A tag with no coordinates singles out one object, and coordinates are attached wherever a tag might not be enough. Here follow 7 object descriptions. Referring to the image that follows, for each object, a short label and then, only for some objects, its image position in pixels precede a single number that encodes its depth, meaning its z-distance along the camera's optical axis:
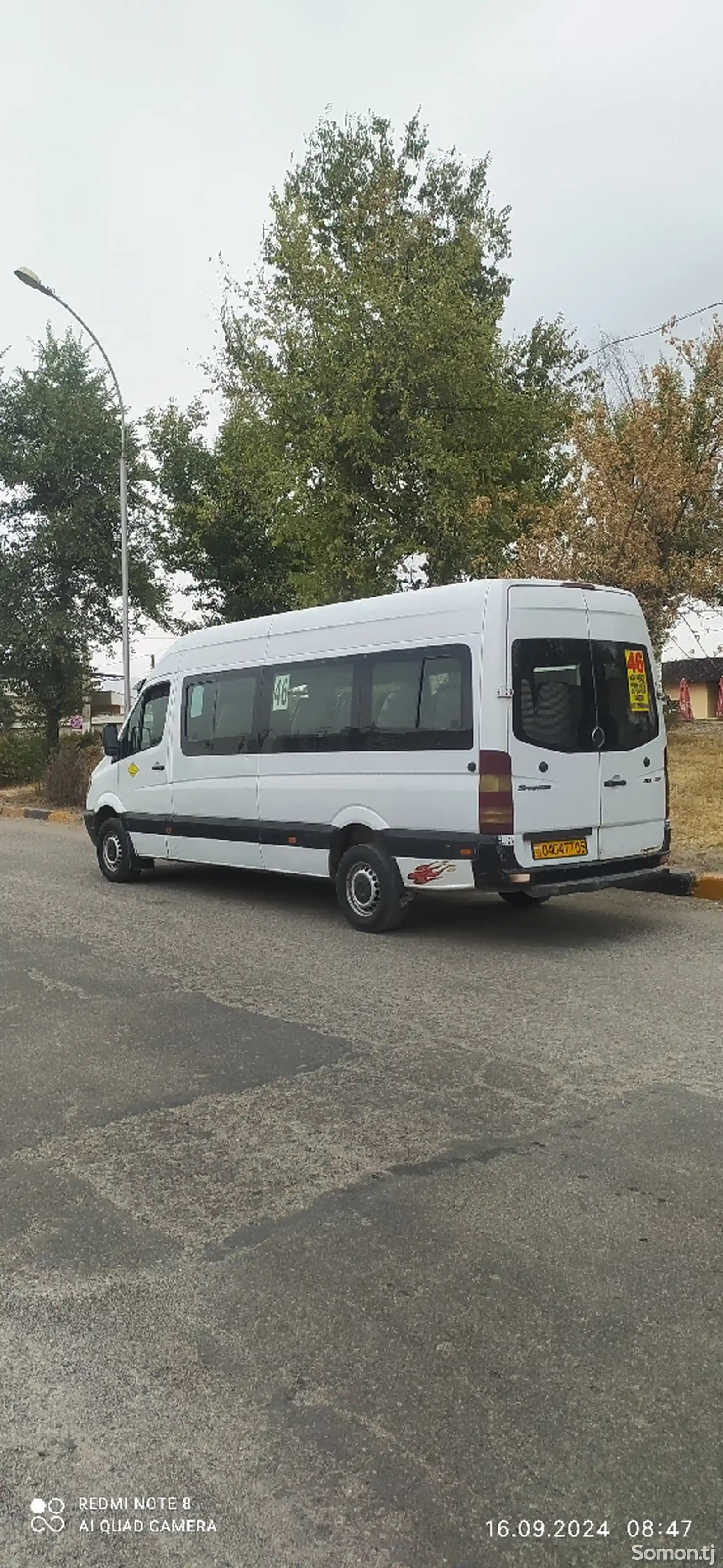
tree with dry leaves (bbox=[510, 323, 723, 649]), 17.44
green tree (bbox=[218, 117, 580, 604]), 20.80
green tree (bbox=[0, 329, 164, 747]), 23.98
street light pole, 18.83
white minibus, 8.02
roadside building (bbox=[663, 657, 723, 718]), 54.75
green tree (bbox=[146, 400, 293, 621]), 30.36
